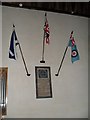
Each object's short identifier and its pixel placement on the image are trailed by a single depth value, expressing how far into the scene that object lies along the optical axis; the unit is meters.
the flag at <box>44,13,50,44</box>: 2.63
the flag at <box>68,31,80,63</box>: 2.74
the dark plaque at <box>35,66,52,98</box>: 2.54
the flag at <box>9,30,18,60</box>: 2.46
